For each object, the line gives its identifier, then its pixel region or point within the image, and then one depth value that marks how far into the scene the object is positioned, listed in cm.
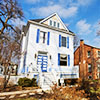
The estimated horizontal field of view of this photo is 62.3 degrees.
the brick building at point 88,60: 1592
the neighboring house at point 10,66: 772
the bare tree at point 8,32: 720
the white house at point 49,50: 904
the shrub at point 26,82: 742
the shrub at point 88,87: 667
